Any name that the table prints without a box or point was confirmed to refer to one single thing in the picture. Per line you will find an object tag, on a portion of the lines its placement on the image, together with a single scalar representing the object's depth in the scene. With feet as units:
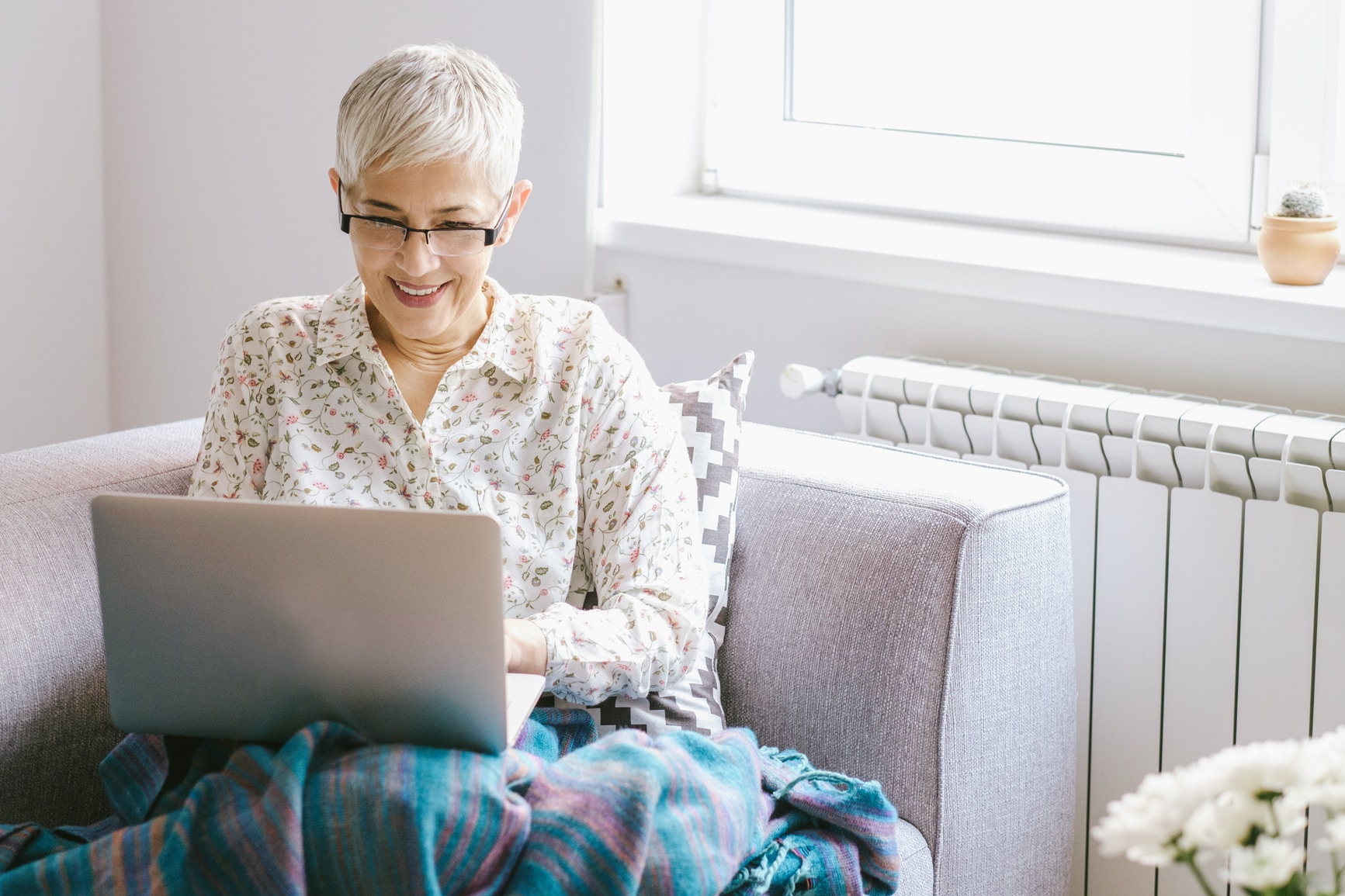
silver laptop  8.37
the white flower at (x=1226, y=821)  6.56
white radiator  10.07
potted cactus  10.42
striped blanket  8.38
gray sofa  9.45
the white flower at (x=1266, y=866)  6.24
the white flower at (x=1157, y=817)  6.67
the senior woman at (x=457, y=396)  9.51
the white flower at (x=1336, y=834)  6.24
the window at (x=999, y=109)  11.07
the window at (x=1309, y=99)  10.65
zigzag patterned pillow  9.54
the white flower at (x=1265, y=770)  6.72
